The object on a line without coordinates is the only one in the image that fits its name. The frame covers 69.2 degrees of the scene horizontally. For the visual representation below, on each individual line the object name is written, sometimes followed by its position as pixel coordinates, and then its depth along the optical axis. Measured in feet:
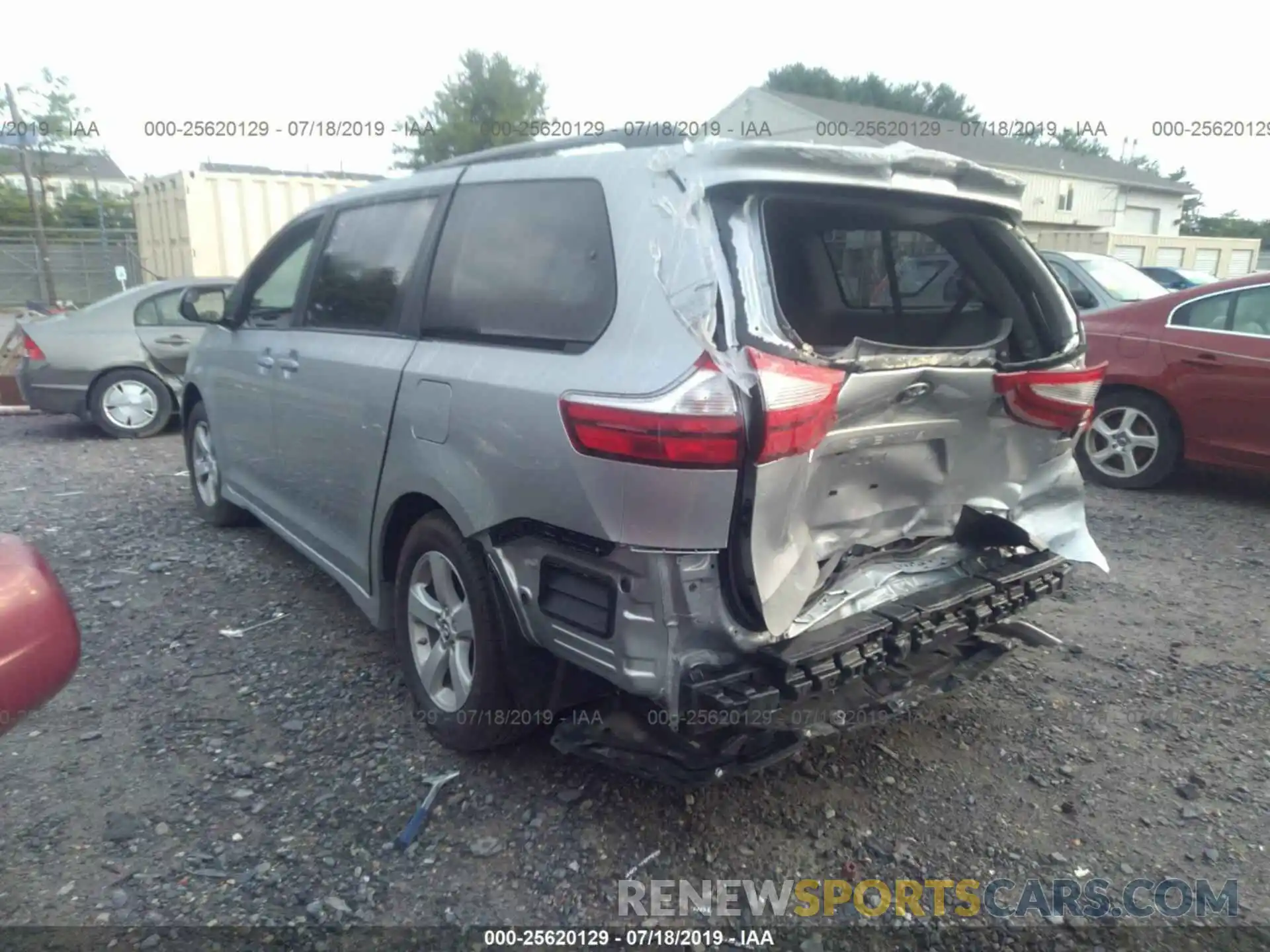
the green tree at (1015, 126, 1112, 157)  228.84
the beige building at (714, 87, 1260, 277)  96.27
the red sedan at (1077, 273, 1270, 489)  18.51
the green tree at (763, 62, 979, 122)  199.82
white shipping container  45.34
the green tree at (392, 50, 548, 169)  116.98
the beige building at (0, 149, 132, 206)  95.86
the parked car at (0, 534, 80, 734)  6.85
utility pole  79.30
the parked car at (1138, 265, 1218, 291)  54.13
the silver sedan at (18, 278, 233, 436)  26.71
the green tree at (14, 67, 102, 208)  81.15
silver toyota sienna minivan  7.29
